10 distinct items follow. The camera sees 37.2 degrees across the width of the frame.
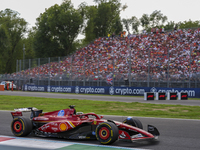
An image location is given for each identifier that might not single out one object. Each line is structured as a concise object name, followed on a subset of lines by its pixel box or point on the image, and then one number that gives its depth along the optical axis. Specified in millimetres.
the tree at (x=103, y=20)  58406
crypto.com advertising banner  25517
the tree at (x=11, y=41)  70188
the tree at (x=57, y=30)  55000
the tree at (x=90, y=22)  57425
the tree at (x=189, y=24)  63406
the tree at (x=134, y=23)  60000
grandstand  27094
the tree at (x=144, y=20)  60812
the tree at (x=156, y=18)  60281
